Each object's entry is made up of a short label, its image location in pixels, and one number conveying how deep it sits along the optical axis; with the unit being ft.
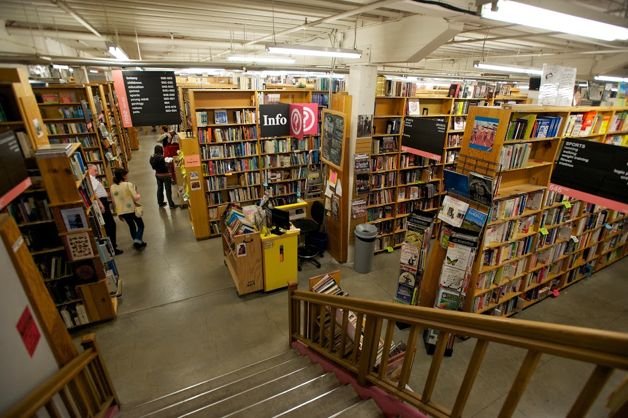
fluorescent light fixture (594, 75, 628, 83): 23.44
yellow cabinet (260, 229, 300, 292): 16.47
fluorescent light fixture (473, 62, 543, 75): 19.38
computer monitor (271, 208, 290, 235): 16.70
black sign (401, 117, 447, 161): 17.83
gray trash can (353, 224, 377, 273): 18.38
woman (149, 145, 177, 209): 24.95
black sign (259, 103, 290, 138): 20.61
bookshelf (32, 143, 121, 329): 12.12
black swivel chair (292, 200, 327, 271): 20.03
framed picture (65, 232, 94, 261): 12.82
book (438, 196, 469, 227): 11.81
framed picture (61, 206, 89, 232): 12.46
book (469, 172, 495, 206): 11.08
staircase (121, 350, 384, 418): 7.86
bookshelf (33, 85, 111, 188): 22.47
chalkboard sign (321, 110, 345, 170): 17.74
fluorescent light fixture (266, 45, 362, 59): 14.30
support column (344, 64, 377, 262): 17.15
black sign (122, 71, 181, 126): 15.21
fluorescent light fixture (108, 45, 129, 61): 17.49
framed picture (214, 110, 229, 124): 21.88
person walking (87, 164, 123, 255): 18.32
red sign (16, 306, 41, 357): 5.41
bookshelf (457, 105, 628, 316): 12.17
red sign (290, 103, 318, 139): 20.38
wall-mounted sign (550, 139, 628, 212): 11.06
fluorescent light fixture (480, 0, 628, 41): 6.89
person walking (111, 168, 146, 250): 18.85
